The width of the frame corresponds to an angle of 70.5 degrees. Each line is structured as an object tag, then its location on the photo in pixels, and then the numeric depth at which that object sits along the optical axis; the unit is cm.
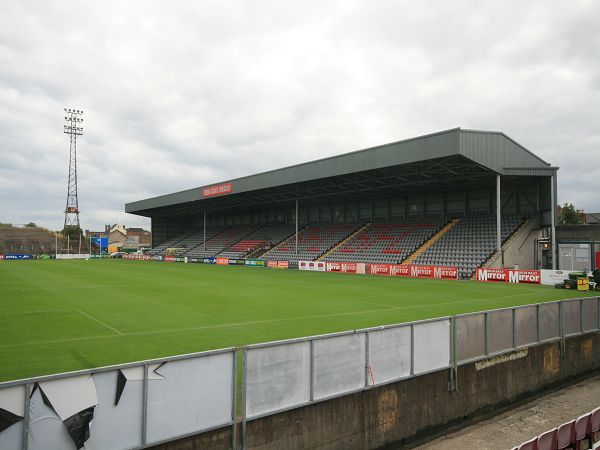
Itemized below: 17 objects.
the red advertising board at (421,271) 3812
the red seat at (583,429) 752
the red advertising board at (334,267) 4519
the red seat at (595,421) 794
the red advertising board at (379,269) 4088
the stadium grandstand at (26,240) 10652
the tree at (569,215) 8514
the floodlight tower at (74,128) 9162
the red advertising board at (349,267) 4373
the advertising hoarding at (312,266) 4717
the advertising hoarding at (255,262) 5642
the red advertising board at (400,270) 3967
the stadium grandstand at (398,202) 3594
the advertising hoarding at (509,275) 3244
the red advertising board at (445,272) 3647
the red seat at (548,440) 665
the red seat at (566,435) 708
